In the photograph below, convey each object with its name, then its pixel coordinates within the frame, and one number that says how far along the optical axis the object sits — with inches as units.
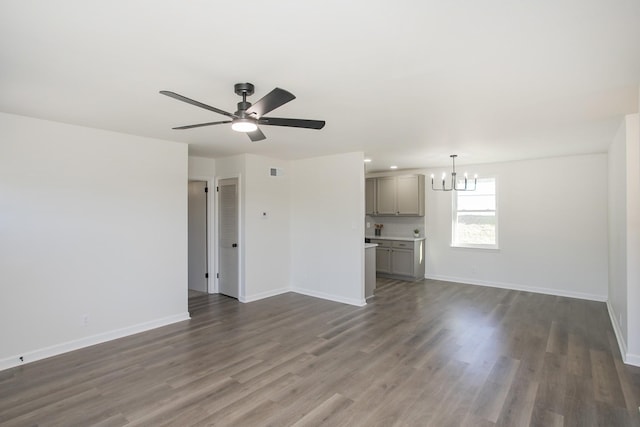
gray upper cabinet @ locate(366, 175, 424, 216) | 287.4
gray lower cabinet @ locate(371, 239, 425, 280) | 277.8
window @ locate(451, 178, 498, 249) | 262.2
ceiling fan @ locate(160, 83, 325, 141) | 89.8
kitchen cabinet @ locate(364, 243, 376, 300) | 225.5
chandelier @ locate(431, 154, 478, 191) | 256.2
